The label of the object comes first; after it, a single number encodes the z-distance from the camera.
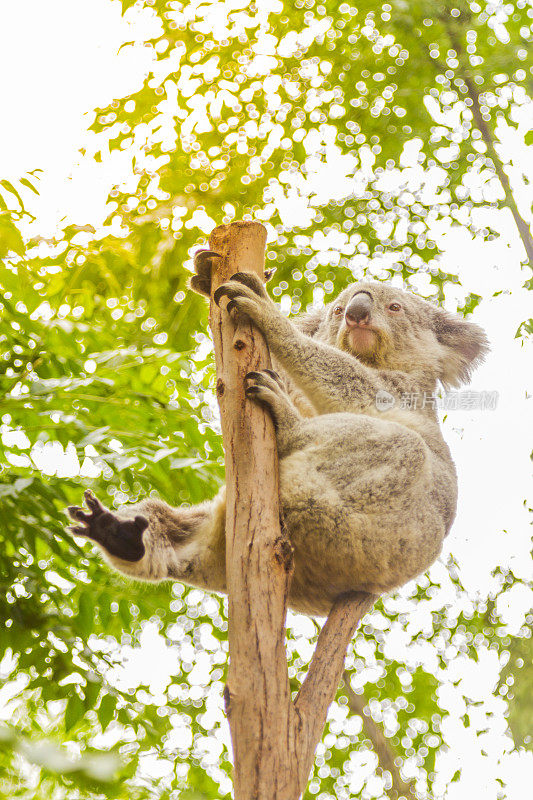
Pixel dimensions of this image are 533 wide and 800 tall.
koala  6.66
